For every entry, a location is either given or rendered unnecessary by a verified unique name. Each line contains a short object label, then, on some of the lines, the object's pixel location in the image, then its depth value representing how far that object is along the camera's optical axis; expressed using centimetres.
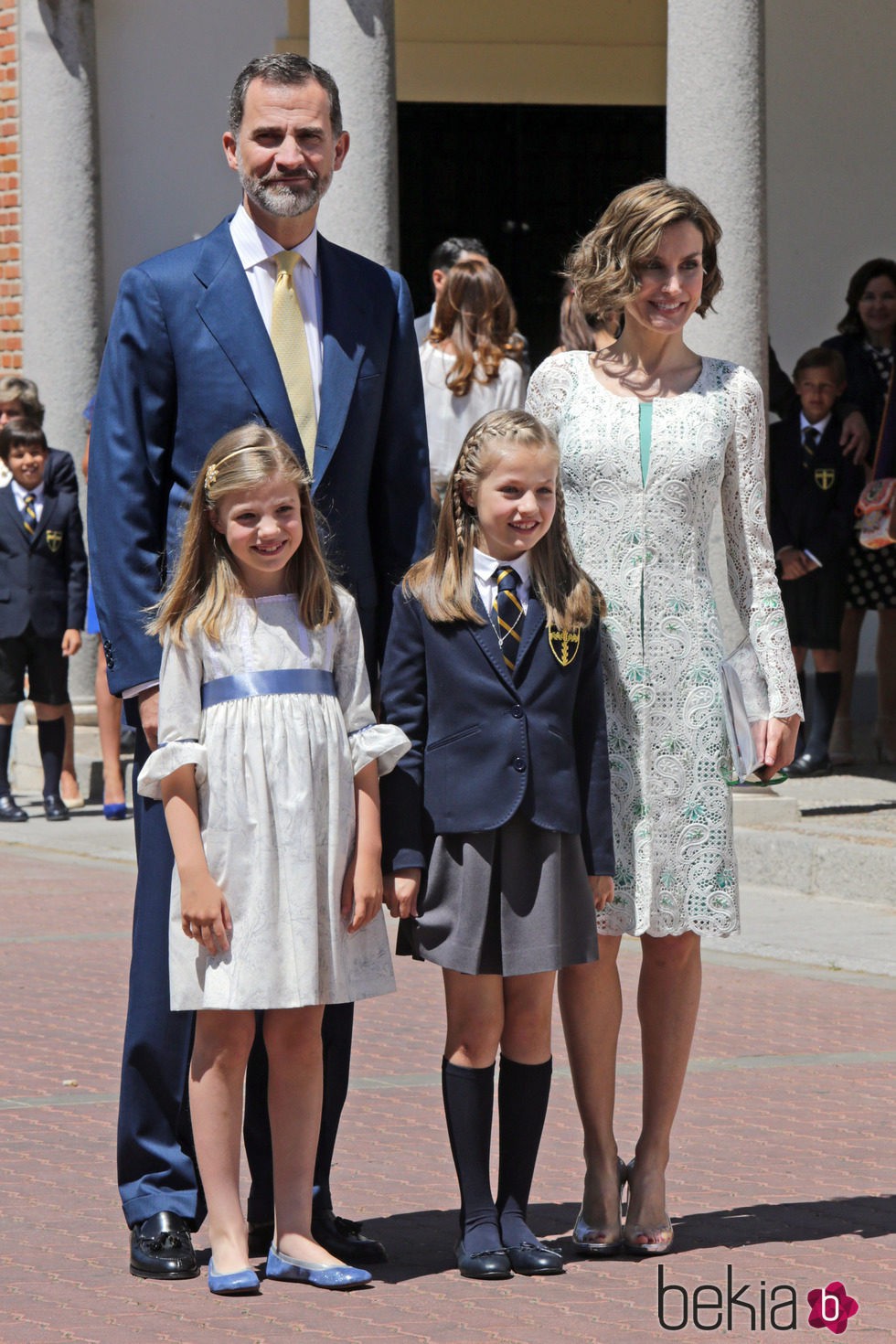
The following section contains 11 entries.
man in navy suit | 634
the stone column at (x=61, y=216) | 1714
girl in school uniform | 632
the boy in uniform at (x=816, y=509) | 1544
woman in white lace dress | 666
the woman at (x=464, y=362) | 1312
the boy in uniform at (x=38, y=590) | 1589
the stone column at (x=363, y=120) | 1517
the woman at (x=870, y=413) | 1569
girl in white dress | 612
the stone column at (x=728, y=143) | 1345
